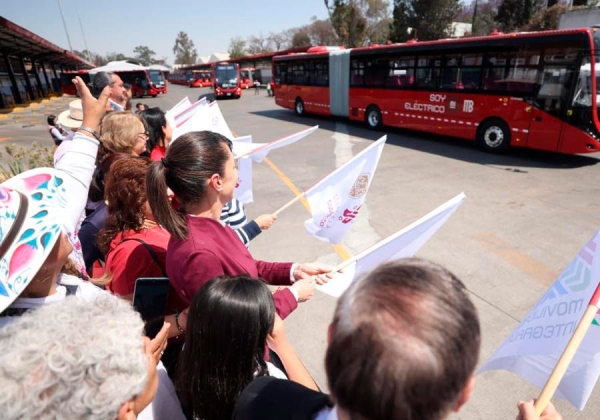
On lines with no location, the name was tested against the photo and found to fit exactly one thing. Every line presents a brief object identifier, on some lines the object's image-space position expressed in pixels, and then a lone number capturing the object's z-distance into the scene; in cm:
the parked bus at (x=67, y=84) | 3156
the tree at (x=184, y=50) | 10194
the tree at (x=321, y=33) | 5928
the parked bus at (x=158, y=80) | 3297
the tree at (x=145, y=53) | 11509
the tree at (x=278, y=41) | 7425
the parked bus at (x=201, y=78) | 4719
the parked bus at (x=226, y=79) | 2891
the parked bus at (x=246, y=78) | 4344
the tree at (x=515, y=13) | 3488
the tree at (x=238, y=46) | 7988
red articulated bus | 779
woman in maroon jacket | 163
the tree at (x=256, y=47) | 7986
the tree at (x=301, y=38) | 6205
